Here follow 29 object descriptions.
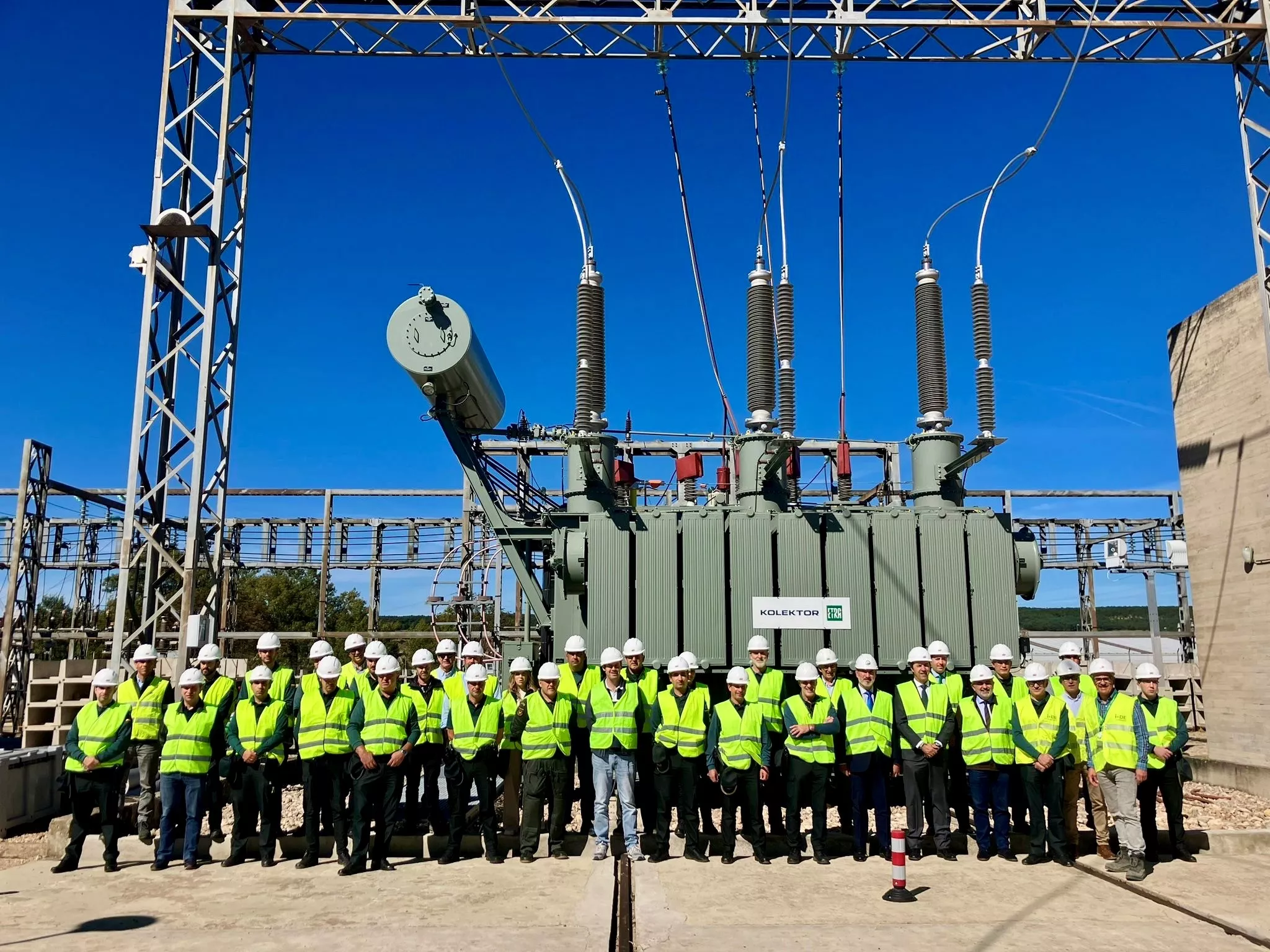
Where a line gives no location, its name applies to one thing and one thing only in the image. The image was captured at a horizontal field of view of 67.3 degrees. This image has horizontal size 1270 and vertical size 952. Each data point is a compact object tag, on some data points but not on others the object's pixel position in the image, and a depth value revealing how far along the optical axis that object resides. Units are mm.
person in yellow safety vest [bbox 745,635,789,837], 8383
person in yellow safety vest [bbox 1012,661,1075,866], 8031
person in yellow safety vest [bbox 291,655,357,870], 7965
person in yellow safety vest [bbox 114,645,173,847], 8562
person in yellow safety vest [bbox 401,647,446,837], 8328
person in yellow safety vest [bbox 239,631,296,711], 8383
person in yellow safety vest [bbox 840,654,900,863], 8211
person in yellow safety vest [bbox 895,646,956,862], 8148
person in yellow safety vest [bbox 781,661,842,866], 8195
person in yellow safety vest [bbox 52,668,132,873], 7906
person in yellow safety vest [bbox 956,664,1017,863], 8164
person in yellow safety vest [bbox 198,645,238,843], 8453
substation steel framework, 11266
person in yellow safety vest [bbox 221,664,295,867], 8062
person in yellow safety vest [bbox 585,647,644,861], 8094
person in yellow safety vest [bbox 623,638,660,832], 8461
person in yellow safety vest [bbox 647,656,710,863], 8188
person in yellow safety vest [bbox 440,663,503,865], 8180
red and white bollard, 6621
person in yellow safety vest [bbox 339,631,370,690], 8820
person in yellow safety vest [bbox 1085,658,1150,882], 7738
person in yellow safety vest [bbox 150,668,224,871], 7996
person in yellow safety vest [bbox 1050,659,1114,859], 8297
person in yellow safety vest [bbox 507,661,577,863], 8188
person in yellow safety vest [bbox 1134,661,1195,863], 8023
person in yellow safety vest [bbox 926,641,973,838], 8648
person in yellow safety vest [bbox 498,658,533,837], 8742
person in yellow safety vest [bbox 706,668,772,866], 8141
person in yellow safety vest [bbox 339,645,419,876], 7859
